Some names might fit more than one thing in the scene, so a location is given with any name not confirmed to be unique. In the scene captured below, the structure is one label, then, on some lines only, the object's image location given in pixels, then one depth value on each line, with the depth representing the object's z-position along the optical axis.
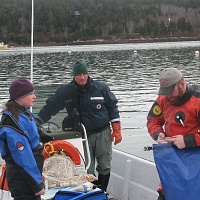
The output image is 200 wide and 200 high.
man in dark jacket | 4.16
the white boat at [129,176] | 4.00
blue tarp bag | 2.81
